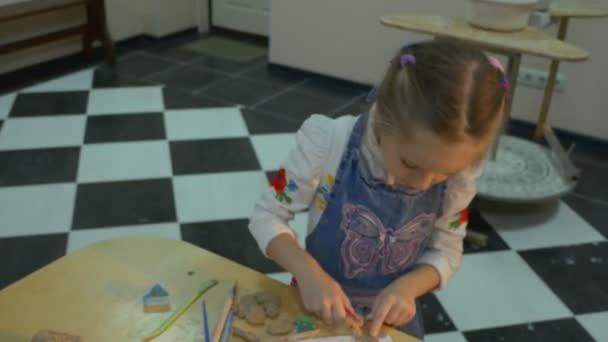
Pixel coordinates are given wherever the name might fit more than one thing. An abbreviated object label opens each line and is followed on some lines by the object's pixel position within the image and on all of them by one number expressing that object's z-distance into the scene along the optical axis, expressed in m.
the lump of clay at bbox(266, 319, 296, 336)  0.75
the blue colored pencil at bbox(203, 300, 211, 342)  0.73
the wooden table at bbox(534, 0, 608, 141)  1.95
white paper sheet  0.75
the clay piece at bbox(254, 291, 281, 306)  0.78
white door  3.82
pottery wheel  1.96
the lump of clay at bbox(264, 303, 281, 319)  0.77
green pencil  0.73
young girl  0.76
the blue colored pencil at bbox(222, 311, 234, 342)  0.73
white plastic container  1.69
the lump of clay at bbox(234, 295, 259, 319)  0.77
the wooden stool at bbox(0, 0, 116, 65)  2.98
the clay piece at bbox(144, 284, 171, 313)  0.77
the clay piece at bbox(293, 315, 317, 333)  0.76
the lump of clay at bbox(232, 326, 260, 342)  0.73
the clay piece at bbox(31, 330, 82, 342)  0.69
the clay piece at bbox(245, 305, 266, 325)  0.75
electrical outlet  2.59
